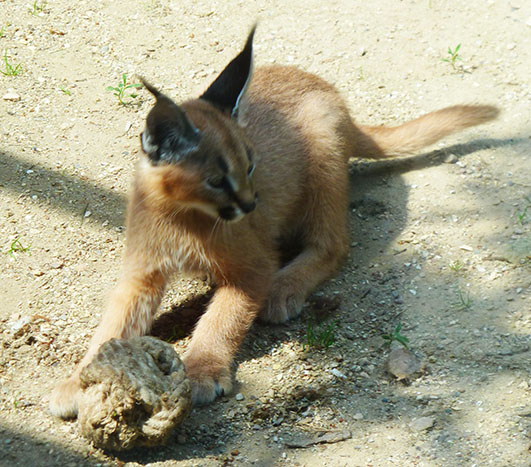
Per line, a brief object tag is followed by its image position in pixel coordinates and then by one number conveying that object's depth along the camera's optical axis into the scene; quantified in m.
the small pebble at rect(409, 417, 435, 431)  7.45
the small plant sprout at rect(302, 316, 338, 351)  8.89
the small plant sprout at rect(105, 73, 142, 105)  12.50
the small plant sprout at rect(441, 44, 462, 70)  12.75
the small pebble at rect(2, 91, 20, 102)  12.53
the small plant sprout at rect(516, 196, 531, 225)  9.98
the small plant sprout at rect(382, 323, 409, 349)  8.61
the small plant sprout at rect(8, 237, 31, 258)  10.09
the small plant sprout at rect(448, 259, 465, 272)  9.67
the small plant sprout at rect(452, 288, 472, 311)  9.01
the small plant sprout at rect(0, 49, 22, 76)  12.88
